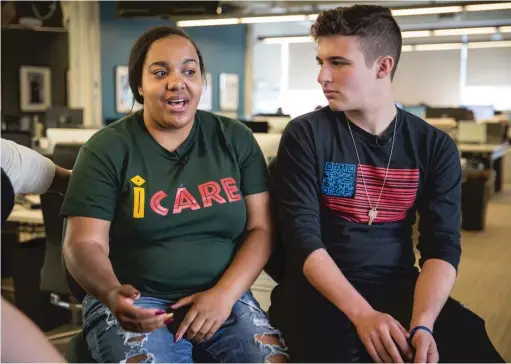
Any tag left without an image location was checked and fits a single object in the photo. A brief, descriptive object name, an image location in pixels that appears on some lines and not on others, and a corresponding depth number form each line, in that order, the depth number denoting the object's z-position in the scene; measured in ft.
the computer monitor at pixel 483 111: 32.41
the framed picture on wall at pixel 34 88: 23.80
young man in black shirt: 5.16
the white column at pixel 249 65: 35.40
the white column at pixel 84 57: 26.27
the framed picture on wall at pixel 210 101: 32.69
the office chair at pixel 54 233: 8.61
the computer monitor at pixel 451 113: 29.68
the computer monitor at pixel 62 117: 19.20
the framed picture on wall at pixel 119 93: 28.55
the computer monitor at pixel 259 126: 20.93
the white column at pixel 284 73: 41.39
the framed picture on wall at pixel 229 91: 33.99
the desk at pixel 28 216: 9.88
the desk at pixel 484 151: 22.11
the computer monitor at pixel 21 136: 12.89
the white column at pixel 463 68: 40.57
